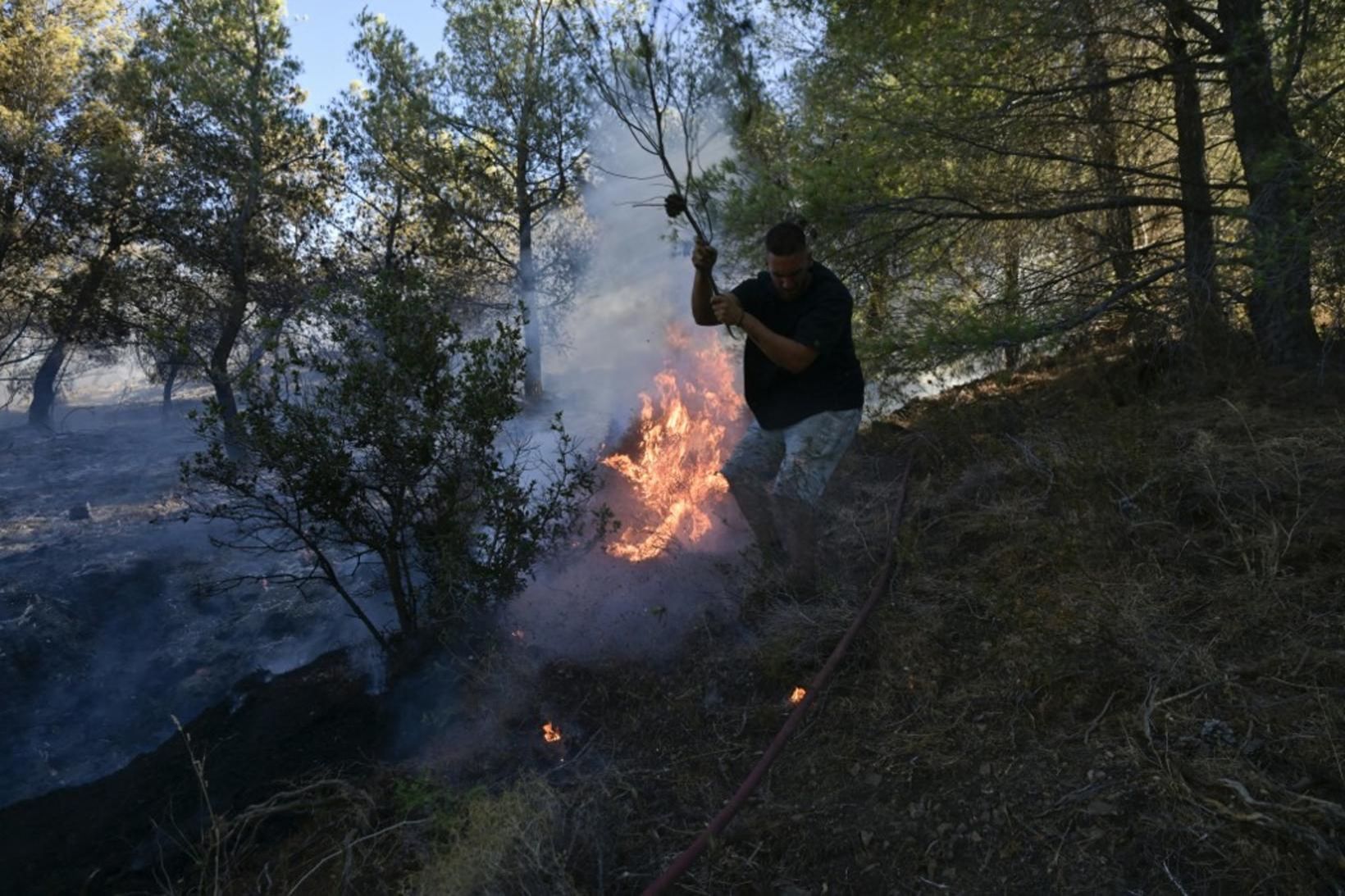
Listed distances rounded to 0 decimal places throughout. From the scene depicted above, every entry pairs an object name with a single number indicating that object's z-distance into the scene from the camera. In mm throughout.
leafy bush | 4535
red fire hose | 2518
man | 4109
